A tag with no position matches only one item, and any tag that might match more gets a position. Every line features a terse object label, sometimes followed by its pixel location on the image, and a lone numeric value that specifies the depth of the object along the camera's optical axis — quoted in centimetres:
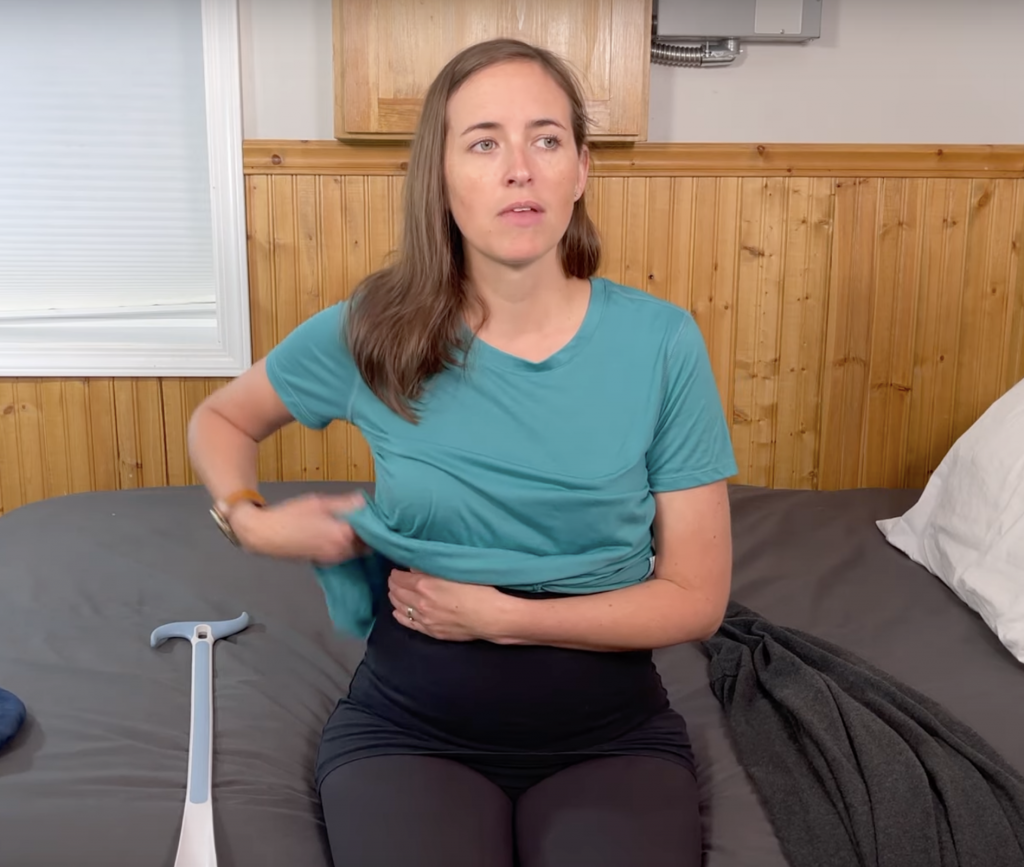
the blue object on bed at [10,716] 135
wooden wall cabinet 247
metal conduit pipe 260
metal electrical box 256
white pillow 172
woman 121
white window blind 267
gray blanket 116
